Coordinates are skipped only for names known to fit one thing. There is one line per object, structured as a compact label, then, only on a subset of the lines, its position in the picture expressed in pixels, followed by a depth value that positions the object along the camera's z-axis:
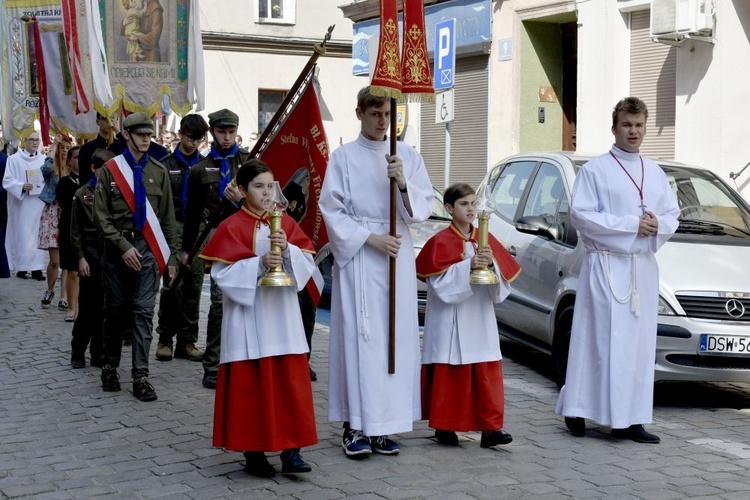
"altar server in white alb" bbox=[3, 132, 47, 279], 17.00
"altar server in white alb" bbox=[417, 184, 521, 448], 6.97
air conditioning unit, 15.46
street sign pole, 14.56
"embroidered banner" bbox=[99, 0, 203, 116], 10.14
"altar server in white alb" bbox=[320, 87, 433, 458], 6.81
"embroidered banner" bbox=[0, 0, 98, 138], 13.31
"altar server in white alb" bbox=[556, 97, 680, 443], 7.30
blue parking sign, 14.61
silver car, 8.06
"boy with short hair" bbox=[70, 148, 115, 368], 9.79
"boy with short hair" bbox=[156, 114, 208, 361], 9.83
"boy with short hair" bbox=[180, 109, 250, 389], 9.09
